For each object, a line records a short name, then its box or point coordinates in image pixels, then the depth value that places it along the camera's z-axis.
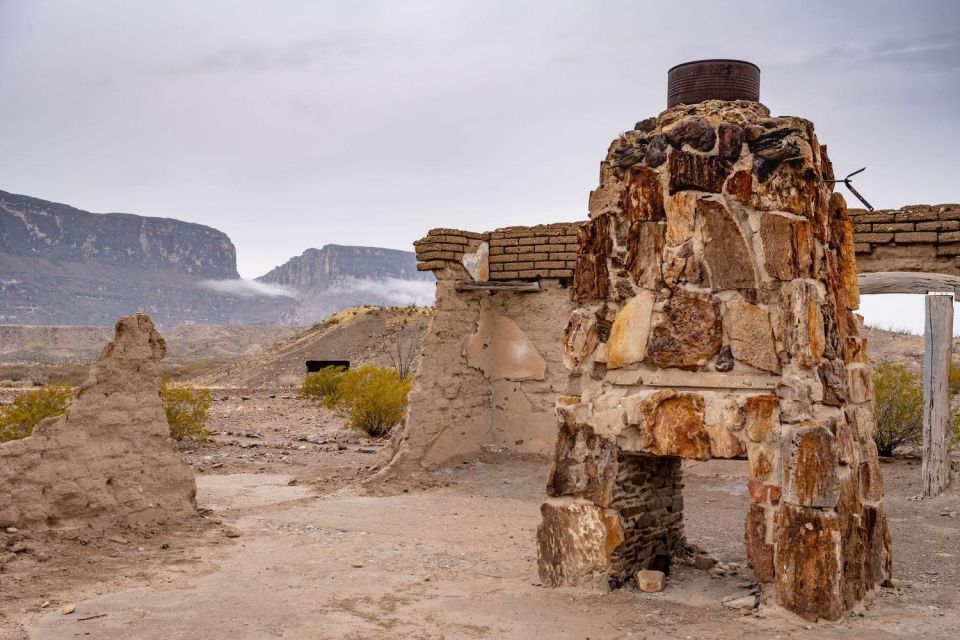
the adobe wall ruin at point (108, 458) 6.72
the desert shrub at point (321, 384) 20.23
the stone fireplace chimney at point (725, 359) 4.88
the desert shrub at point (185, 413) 13.35
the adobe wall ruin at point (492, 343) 10.62
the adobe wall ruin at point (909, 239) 9.21
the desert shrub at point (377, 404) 14.66
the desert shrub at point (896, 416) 12.07
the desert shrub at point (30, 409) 11.44
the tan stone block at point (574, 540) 5.39
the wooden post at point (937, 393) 9.40
